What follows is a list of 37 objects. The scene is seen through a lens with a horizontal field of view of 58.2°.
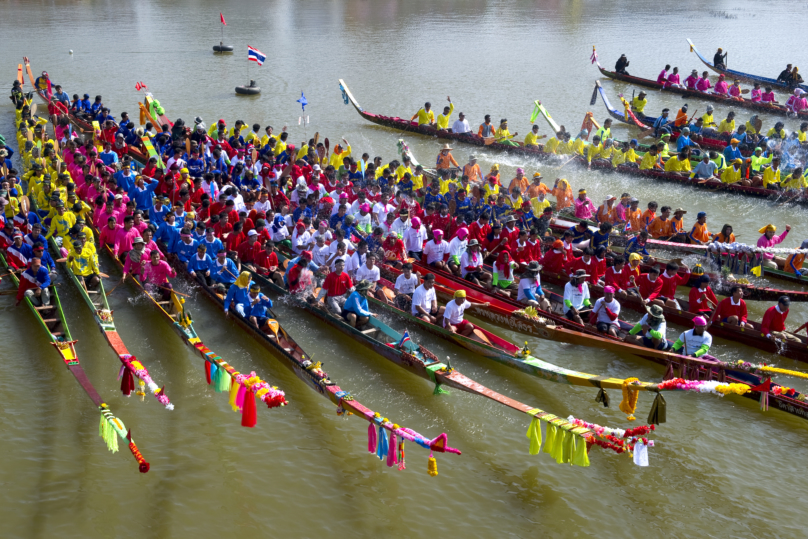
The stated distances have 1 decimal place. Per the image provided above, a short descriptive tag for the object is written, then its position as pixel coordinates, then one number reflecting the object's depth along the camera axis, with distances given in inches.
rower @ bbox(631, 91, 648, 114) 976.4
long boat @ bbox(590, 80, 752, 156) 876.6
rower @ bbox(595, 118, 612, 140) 810.2
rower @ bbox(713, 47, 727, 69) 1212.6
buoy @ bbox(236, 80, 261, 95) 1066.1
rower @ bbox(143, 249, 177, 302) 484.4
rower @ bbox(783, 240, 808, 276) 530.6
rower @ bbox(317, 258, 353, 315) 471.5
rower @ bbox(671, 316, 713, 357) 416.5
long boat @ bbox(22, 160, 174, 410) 355.3
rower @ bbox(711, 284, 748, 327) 457.4
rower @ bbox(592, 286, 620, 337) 449.3
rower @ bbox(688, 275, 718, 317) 475.1
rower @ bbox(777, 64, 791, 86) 1119.0
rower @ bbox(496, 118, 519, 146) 858.8
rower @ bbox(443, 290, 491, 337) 446.6
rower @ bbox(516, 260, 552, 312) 477.4
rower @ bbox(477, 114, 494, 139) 870.7
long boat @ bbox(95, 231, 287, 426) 333.1
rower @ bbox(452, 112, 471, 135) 894.8
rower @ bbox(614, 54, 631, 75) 1189.7
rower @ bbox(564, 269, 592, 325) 461.4
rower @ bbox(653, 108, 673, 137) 904.3
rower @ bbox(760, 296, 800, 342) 440.5
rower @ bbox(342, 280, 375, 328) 457.1
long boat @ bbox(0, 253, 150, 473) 318.7
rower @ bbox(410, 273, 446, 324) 458.4
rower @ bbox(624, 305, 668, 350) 422.6
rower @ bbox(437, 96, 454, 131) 904.8
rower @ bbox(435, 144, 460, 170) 745.6
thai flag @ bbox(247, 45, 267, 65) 916.6
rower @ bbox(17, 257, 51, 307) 463.5
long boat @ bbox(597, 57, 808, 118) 1004.6
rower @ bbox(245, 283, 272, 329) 449.7
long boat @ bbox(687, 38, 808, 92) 1127.8
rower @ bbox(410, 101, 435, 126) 912.3
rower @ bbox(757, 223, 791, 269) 534.2
